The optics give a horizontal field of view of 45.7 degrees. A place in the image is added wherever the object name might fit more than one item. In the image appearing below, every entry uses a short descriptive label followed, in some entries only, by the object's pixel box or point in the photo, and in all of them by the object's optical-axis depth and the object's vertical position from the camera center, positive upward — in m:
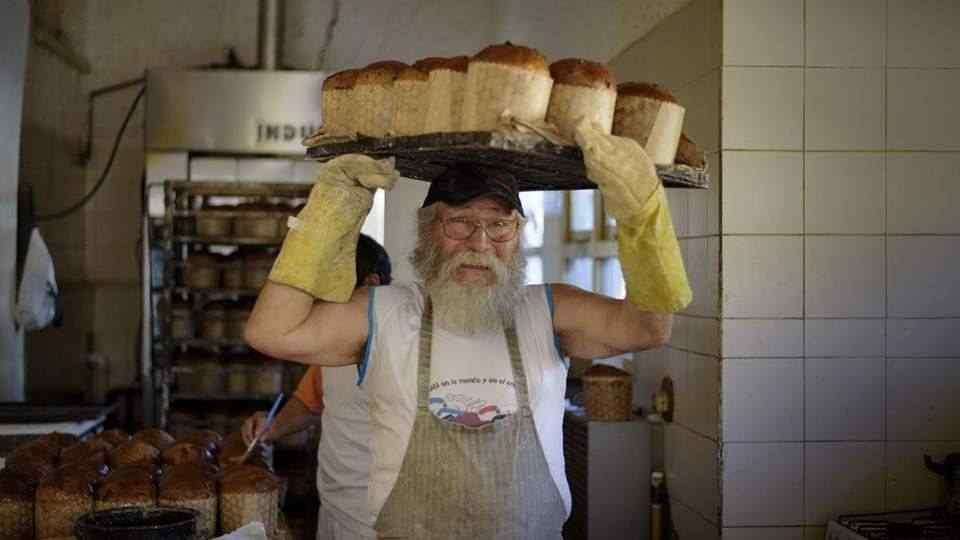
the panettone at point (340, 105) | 2.24 +0.34
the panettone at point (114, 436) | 3.59 -0.52
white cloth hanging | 5.03 -0.07
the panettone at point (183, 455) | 3.25 -0.52
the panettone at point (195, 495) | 2.78 -0.54
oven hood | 5.93 +0.87
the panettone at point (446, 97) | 2.09 +0.34
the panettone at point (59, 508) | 2.79 -0.57
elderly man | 2.30 -0.15
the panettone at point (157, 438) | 3.47 -0.51
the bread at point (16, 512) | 2.84 -0.60
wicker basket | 4.03 -0.41
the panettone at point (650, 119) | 2.18 +0.31
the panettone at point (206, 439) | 3.47 -0.51
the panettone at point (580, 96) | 2.10 +0.34
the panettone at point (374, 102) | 2.20 +0.34
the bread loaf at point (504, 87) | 2.03 +0.35
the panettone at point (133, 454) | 3.29 -0.52
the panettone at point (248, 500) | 2.82 -0.56
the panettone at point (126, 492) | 2.77 -0.54
